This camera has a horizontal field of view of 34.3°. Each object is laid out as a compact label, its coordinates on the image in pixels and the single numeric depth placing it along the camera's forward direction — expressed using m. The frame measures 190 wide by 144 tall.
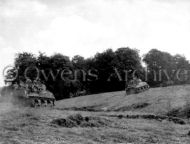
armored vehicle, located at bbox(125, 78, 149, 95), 54.61
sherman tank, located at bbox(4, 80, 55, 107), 51.12
